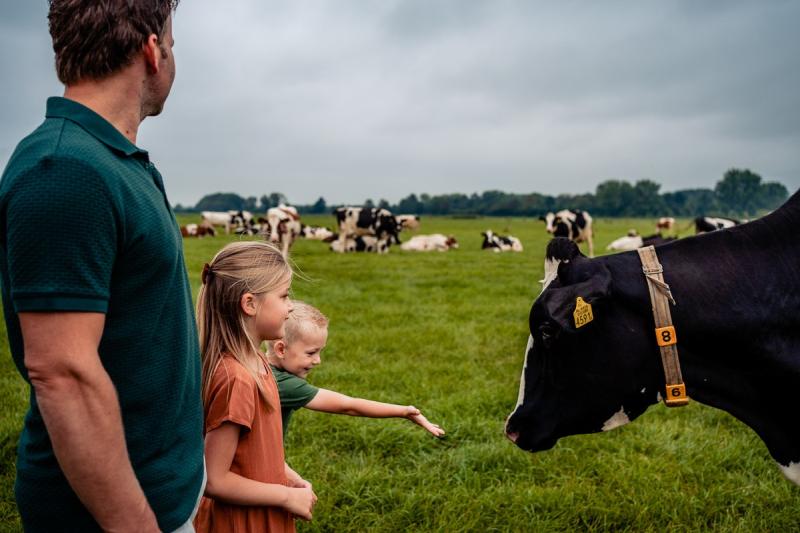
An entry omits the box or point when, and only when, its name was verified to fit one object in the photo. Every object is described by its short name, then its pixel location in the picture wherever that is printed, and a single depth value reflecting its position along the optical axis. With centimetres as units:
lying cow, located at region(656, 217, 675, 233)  4162
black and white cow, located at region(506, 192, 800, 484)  244
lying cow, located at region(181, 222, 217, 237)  3931
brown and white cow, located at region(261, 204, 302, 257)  2275
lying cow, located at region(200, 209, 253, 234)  4097
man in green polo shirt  123
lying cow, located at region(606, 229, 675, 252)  2825
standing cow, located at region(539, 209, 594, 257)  2502
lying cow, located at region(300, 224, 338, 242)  3600
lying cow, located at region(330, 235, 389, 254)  2506
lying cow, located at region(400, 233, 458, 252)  2705
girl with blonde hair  202
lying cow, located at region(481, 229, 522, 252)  2634
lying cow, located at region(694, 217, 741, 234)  2130
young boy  257
